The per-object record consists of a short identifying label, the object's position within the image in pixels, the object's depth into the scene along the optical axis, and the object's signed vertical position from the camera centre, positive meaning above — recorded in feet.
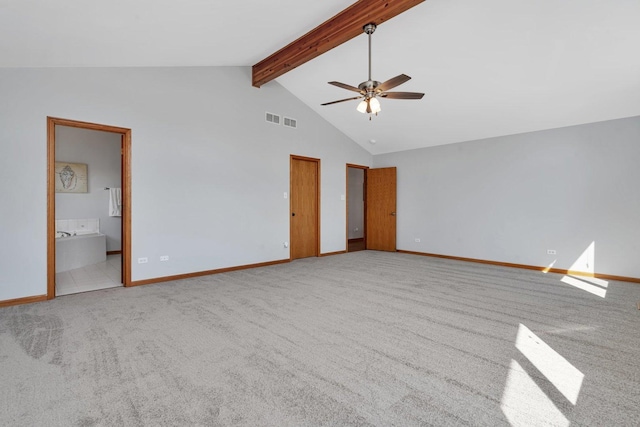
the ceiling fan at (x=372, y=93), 11.11 +4.31
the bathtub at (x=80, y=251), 17.65 -2.75
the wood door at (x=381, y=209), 25.38 -0.07
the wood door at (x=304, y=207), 21.31 +0.03
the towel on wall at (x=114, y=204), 23.00 +0.17
